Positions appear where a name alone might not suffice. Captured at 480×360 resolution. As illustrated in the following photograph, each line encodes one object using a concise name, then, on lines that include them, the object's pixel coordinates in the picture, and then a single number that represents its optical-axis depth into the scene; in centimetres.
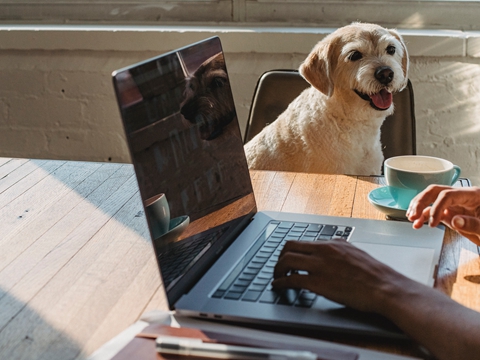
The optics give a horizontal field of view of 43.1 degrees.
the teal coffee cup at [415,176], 114
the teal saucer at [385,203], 117
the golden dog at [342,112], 183
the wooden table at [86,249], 83
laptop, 80
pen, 67
